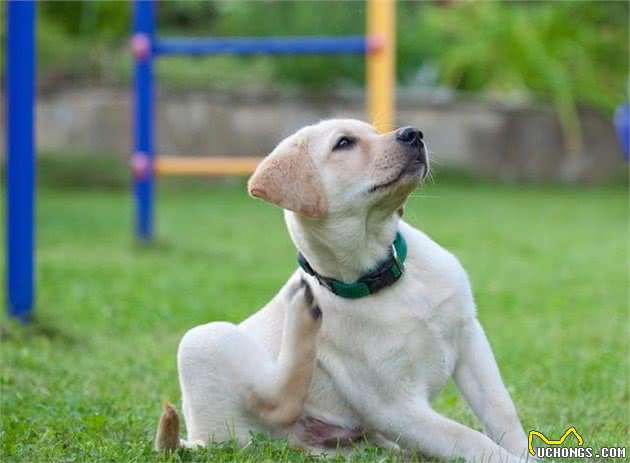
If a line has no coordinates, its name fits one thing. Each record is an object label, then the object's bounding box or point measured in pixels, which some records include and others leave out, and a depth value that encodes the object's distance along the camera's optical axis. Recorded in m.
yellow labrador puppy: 6.54
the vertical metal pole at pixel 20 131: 11.23
